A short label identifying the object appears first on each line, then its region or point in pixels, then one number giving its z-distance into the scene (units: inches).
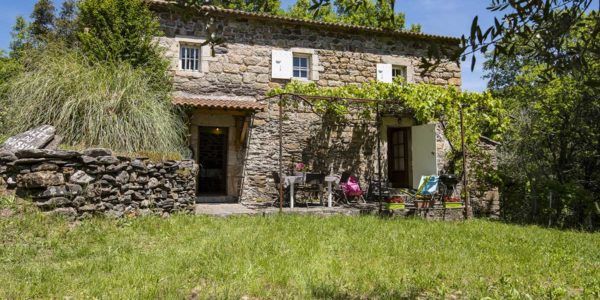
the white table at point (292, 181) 335.9
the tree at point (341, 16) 723.9
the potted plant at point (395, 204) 314.0
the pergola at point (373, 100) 318.7
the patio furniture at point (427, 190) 324.5
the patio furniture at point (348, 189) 376.5
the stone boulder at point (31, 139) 227.0
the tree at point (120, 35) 336.5
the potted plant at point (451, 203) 325.1
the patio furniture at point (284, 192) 375.0
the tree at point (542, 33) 71.4
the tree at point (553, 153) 354.0
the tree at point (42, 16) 647.8
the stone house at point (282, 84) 387.9
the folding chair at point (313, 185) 346.3
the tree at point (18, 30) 672.4
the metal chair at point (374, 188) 414.3
